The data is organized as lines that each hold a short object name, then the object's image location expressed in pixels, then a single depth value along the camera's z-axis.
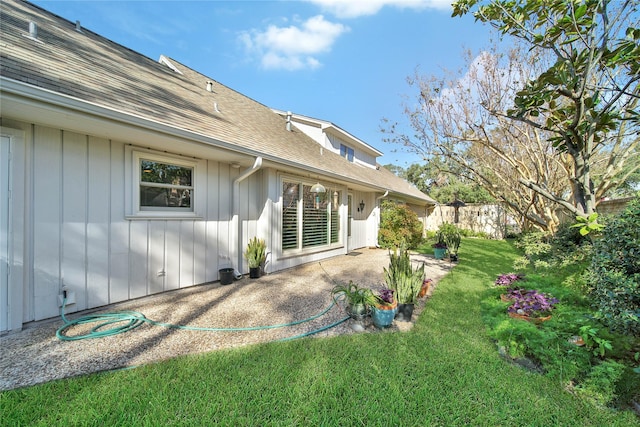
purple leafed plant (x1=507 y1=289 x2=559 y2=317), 3.43
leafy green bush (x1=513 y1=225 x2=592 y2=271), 4.44
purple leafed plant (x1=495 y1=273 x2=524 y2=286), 4.75
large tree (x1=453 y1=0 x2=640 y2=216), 2.86
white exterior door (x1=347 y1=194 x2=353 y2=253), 10.55
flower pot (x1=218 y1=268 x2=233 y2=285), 5.50
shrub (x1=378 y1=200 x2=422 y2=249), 11.30
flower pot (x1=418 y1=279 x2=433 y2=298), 4.97
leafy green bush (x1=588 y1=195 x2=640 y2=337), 2.25
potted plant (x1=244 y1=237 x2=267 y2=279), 6.01
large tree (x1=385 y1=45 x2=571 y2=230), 6.54
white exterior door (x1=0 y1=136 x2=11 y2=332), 3.10
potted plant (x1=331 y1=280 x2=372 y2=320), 3.69
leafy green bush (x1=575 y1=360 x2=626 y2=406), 2.13
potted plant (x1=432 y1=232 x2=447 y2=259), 9.51
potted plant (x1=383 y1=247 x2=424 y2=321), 3.82
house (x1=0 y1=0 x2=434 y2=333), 3.22
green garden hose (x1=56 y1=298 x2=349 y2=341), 3.24
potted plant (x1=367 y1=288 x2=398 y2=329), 3.58
